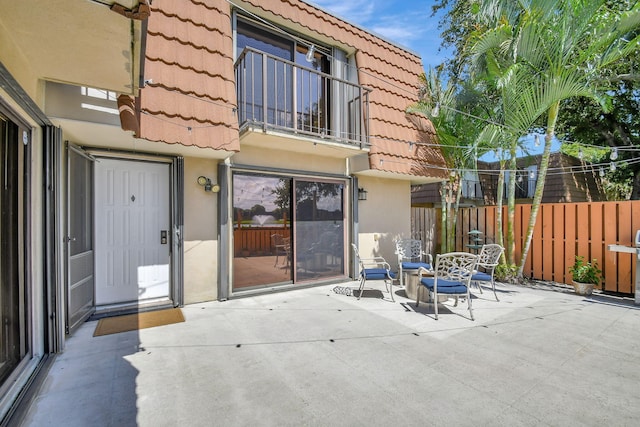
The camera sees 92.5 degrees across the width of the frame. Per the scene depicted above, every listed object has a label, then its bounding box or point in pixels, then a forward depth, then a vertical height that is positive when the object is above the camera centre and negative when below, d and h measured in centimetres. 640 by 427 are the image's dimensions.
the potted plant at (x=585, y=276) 576 -128
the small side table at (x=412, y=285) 523 -130
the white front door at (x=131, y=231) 455 -28
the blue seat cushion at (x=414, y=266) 607 -110
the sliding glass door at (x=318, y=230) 613 -39
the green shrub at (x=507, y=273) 665 -138
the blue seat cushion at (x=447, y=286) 426 -108
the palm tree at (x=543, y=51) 519 +293
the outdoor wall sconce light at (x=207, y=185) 507 +45
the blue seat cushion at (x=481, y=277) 507 -112
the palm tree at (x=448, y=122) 709 +208
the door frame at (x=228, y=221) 519 -15
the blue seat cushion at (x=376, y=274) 522 -108
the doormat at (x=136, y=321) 394 -149
